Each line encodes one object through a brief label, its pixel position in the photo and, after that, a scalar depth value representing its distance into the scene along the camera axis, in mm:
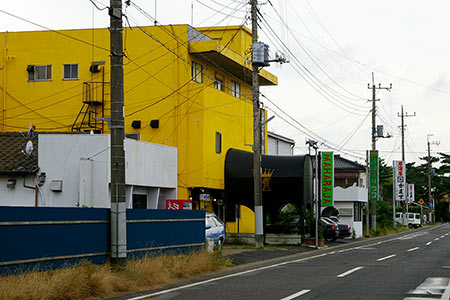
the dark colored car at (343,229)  43569
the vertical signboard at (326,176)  37219
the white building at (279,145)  56084
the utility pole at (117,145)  15703
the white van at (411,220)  79844
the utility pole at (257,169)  29844
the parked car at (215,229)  27609
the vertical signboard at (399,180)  71438
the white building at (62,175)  26266
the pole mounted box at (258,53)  29641
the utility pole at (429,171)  99000
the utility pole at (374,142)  54156
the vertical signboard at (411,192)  89188
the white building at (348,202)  49000
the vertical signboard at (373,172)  52438
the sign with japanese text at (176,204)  28797
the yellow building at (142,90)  36406
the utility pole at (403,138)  77200
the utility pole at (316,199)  32656
